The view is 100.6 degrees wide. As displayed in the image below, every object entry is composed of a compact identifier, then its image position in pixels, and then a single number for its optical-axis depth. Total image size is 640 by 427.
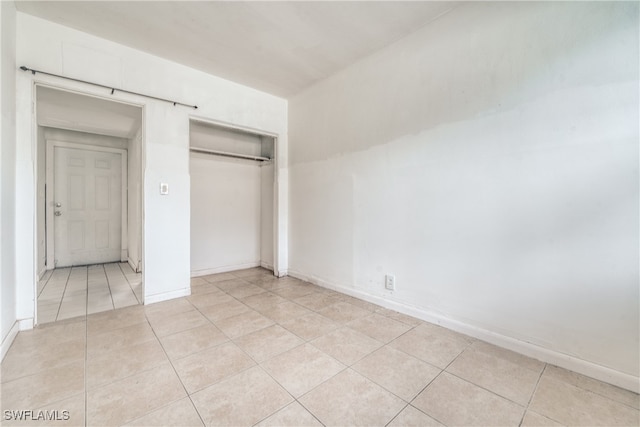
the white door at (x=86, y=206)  4.60
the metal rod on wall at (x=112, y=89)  2.30
